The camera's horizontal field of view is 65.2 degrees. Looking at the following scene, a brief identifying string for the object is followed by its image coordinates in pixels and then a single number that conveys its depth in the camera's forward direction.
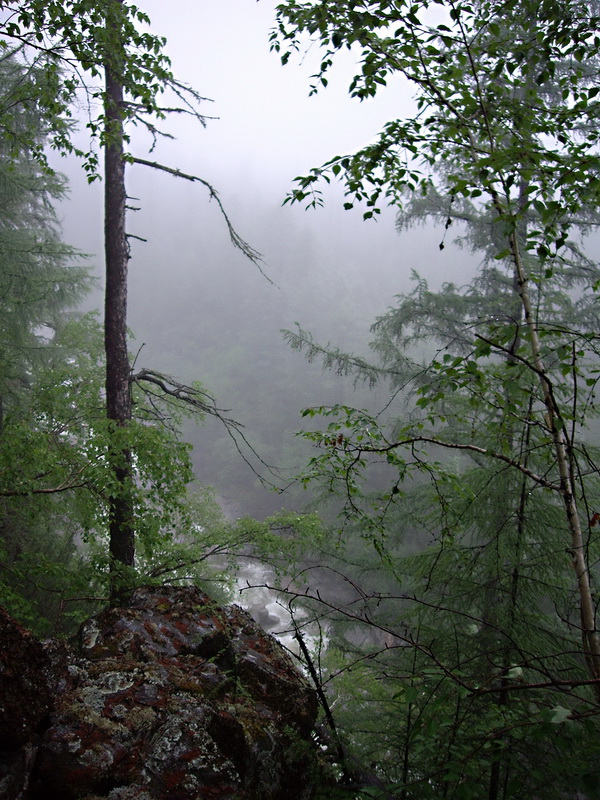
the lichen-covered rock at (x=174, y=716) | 2.51
